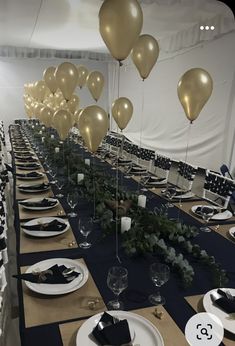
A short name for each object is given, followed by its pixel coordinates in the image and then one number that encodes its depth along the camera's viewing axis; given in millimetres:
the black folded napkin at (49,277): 1343
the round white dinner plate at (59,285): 1304
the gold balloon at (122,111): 4072
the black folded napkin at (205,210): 2152
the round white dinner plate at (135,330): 1038
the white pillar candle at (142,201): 2232
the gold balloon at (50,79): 4455
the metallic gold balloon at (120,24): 1768
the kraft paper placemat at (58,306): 1168
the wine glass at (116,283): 1220
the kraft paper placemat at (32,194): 2629
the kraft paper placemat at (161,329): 1060
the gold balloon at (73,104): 4600
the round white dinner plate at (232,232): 1923
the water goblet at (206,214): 2115
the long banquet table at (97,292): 1113
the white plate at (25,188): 2725
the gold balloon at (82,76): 4961
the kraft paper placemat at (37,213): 2160
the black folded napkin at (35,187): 2769
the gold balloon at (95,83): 4426
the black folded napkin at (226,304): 1180
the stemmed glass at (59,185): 2628
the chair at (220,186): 2932
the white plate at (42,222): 1805
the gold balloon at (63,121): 3603
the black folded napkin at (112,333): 1016
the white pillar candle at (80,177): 2876
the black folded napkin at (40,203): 2299
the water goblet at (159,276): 1283
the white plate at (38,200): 2246
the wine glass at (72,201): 2177
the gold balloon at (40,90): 5903
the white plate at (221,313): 1115
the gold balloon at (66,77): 3711
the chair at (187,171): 3529
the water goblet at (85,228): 1722
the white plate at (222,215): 2197
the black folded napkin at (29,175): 3232
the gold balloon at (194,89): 2342
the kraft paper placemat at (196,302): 1233
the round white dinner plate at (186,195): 2652
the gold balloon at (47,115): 4948
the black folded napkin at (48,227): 1855
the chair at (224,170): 4539
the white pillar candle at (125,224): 1822
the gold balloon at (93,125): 2242
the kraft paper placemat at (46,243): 1687
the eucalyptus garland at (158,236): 1490
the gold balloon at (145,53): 2965
